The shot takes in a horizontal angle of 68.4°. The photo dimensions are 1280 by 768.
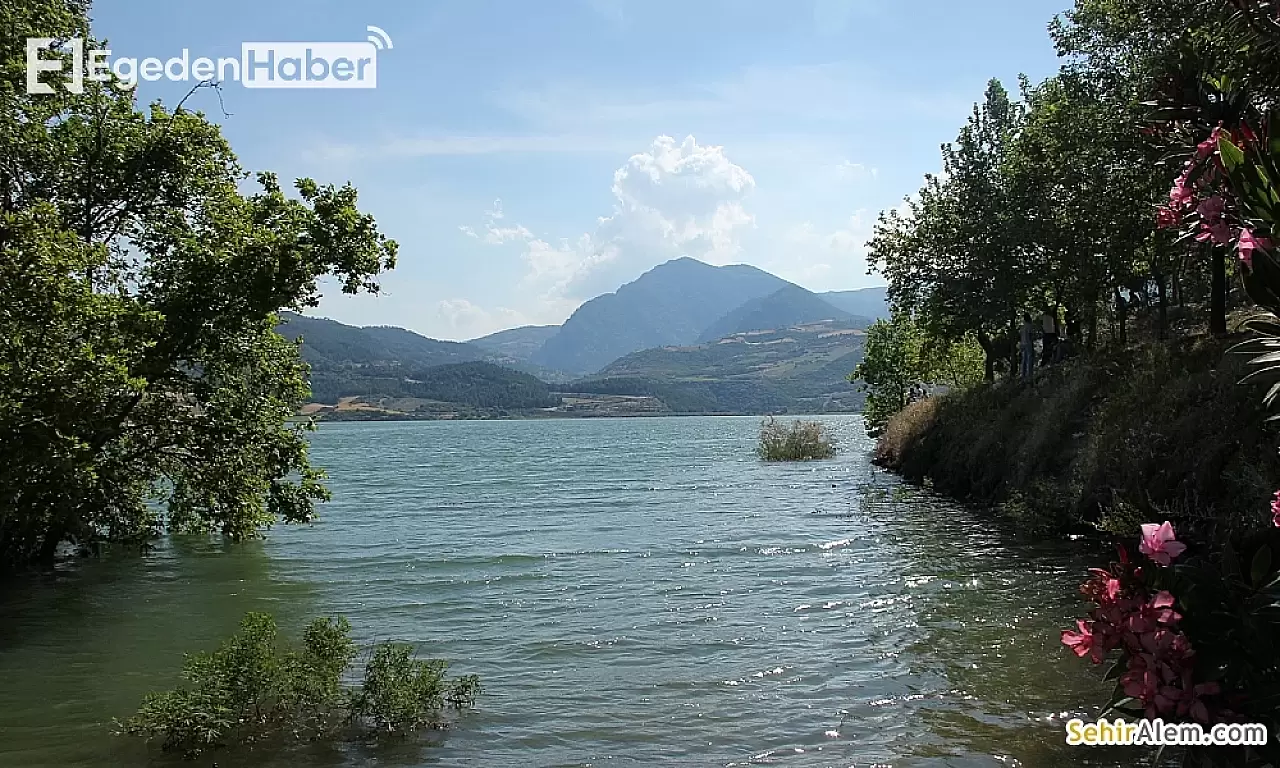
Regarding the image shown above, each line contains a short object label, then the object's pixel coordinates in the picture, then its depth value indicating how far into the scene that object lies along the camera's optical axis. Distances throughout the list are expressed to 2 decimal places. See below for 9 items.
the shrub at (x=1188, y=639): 3.41
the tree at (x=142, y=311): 13.28
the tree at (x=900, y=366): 56.12
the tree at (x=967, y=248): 34.38
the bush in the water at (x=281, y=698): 9.07
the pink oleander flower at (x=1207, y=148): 4.52
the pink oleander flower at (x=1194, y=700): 3.38
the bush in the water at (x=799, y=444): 56.81
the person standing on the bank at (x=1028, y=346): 33.19
